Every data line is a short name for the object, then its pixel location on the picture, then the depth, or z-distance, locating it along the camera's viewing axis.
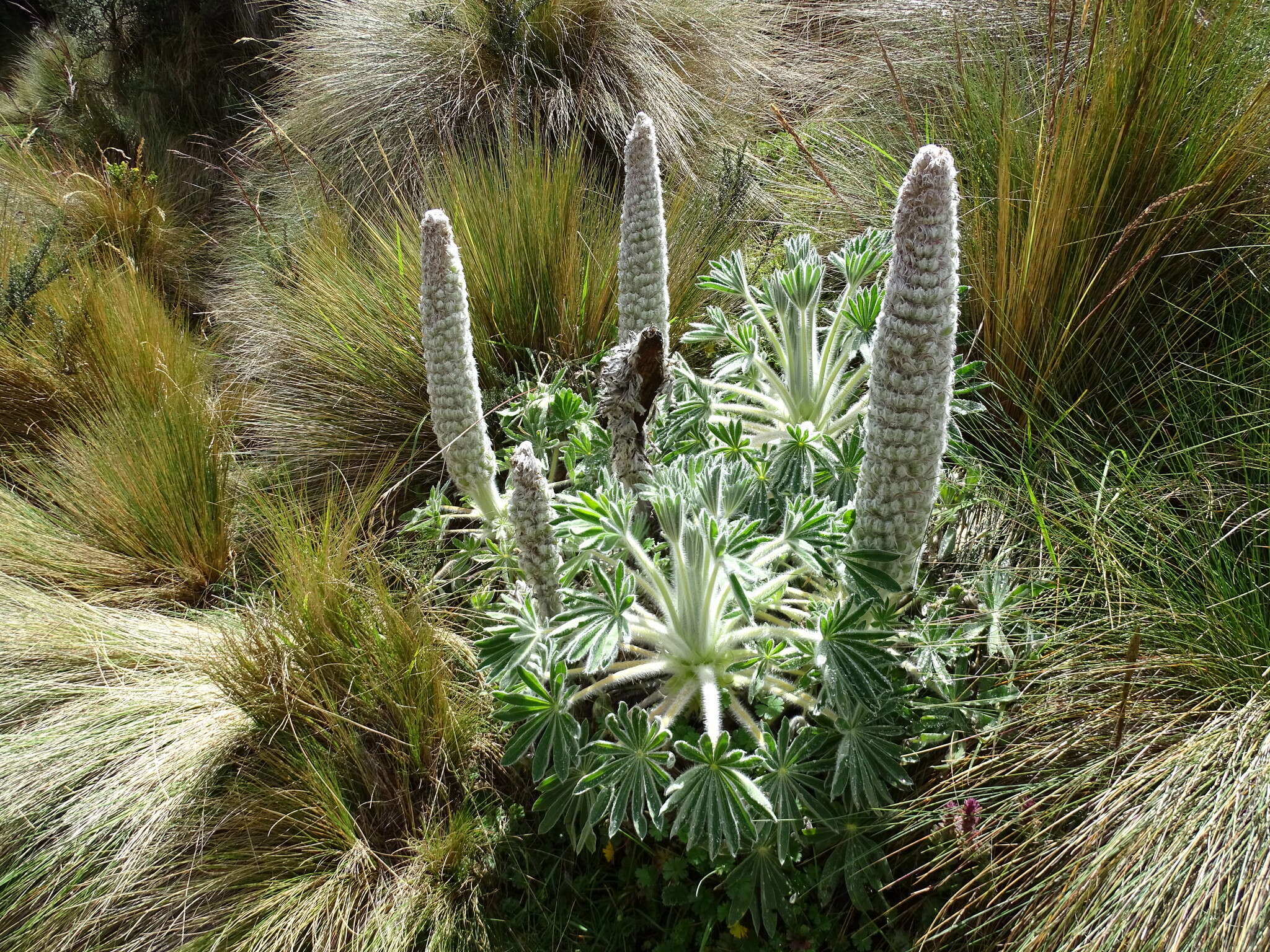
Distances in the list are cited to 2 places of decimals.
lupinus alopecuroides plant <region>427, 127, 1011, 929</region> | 1.62
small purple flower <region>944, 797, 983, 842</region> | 1.70
